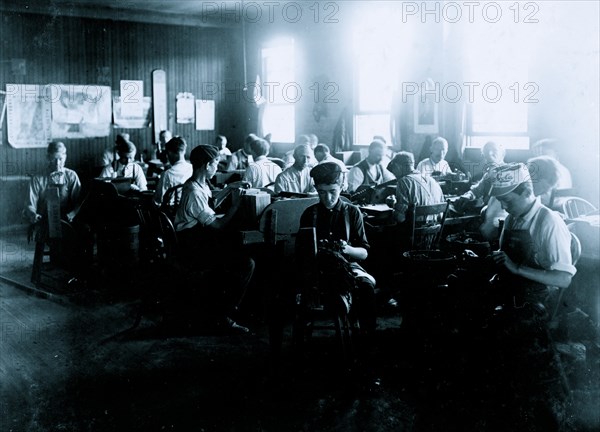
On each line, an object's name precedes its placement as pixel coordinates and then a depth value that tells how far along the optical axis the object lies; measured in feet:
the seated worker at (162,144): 35.68
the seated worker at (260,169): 22.84
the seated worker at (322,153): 26.08
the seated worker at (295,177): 20.82
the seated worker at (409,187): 16.96
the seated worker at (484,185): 19.04
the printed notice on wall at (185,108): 41.04
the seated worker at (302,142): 29.76
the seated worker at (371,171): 23.00
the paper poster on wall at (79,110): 36.55
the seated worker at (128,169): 24.37
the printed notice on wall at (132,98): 38.86
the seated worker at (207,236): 15.20
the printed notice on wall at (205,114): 42.04
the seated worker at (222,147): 33.88
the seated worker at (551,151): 21.73
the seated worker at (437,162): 25.39
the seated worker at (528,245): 10.82
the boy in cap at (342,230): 12.41
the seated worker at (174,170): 19.97
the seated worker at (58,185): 20.21
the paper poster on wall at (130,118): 38.64
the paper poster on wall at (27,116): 34.99
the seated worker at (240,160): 30.68
